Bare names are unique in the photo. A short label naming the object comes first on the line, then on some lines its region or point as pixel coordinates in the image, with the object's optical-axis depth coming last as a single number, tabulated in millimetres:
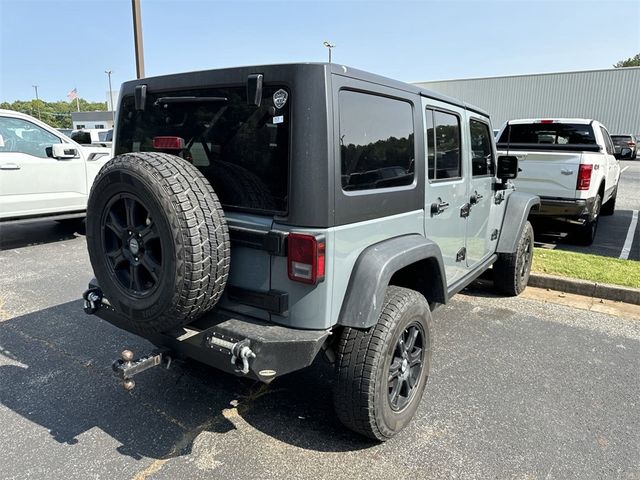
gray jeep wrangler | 2203
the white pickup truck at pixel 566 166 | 6762
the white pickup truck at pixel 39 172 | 6719
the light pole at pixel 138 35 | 10031
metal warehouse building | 32906
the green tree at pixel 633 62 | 67875
